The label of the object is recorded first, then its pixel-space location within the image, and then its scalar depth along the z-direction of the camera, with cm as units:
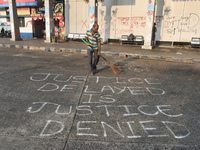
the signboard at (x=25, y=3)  1989
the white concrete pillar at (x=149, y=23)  1218
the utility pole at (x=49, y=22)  1593
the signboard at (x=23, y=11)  2114
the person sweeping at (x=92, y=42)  587
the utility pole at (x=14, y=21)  1680
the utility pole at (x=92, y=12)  1428
